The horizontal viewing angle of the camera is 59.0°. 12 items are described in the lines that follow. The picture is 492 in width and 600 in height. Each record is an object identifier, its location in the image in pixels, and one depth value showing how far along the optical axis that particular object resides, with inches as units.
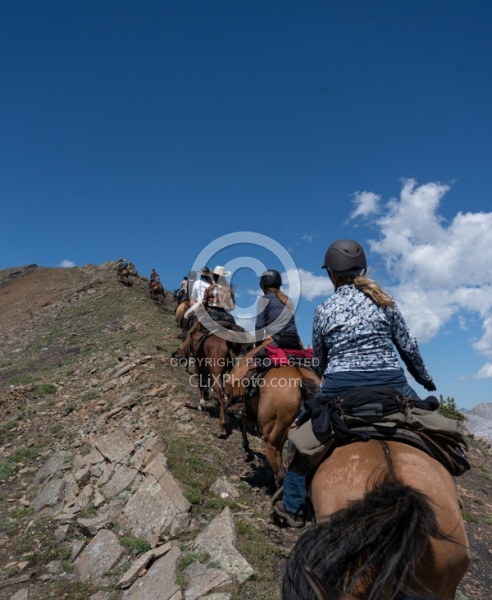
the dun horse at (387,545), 81.1
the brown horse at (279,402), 254.8
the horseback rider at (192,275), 695.7
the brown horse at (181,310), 704.8
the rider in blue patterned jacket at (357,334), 141.0
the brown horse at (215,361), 399.5
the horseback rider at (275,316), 285.3
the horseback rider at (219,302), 449.4
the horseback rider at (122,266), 1428.8
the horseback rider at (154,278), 1359.0
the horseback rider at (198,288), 540.7
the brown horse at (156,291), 1336.1
